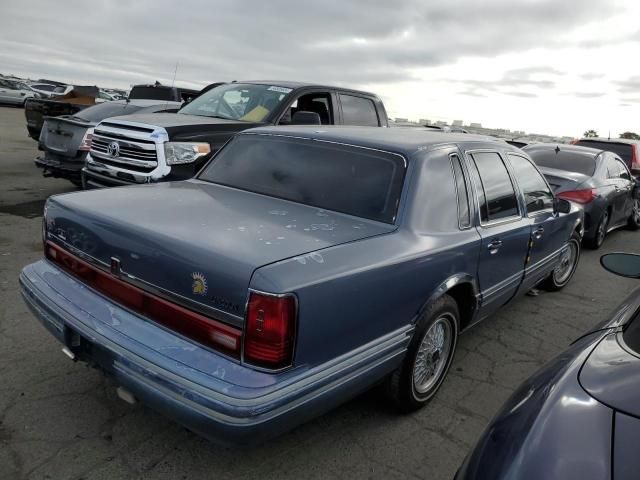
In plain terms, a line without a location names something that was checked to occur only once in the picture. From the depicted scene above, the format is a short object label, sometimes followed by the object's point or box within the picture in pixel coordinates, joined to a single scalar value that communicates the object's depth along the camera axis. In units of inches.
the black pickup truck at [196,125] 218.2
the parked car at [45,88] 1094.9
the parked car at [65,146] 287.7
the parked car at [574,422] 49.2
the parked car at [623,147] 419.8
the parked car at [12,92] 1159.6
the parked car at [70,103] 430.6
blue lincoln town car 80.2
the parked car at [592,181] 286.0
